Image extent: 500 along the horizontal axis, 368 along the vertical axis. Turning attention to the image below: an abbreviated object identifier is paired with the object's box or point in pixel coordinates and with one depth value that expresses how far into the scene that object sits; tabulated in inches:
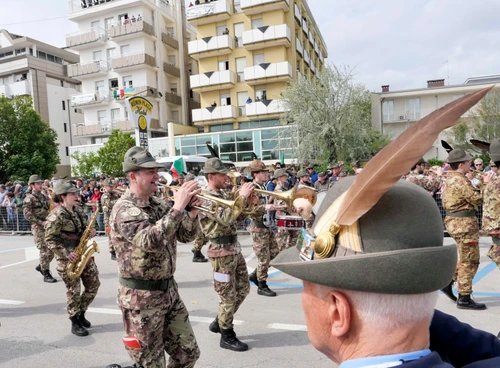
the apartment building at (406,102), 1396.4
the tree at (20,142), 1302.9
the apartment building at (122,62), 1464.1
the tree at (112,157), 1234.0
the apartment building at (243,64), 1290.6
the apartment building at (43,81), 1795.0
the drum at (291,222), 250.8
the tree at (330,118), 999.6
